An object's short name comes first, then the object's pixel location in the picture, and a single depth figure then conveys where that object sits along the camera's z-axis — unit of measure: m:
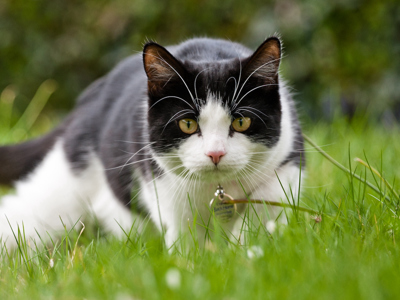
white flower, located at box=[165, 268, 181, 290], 1.11
